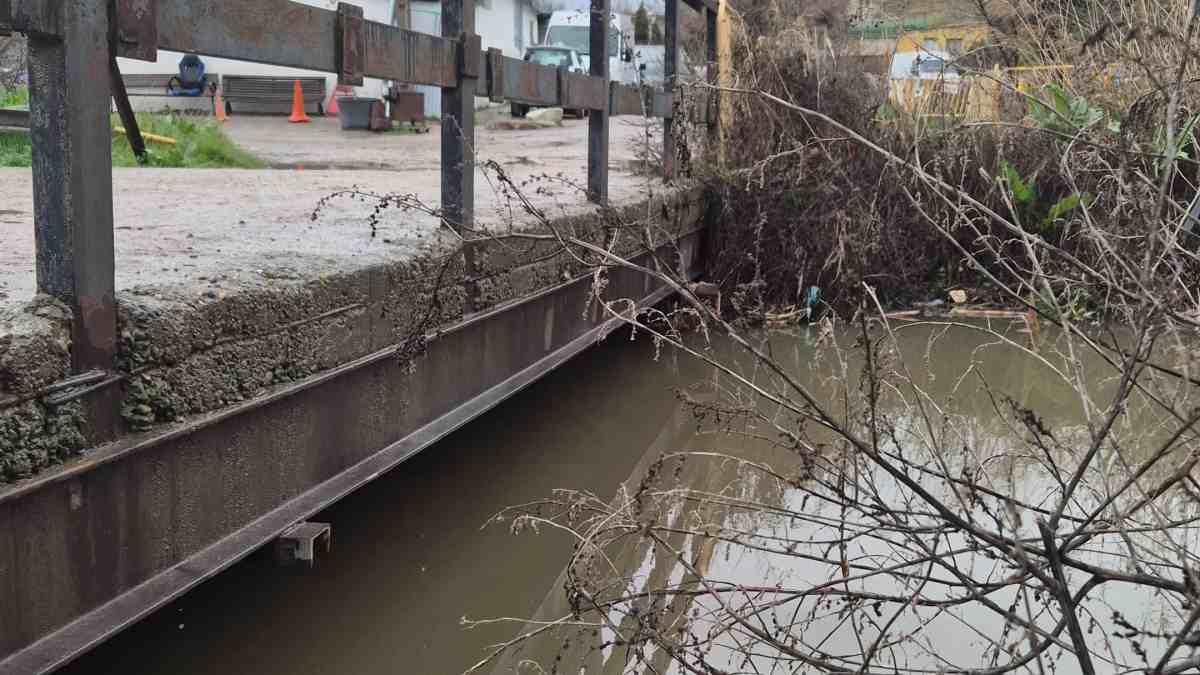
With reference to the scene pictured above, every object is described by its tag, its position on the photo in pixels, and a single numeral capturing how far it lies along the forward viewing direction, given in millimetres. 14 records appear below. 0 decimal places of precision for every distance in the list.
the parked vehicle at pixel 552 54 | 25656
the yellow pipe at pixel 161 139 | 10008
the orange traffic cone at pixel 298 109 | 20438
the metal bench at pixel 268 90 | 22453
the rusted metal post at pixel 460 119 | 3889
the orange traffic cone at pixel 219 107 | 20812
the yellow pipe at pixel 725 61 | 8625
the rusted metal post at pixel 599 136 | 5543
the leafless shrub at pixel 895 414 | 2135
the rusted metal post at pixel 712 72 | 8460
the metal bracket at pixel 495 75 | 4125
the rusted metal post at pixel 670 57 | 7184
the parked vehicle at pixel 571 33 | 28969
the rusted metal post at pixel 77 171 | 2090
